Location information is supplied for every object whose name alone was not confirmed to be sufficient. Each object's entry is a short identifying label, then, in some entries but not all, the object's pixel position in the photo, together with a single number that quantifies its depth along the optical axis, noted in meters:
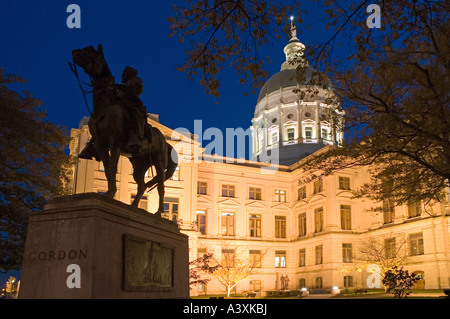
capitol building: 41.09
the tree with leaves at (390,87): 9.49
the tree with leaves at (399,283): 24.36
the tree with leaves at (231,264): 42.26
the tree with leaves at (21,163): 17.77
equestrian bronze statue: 7.91
